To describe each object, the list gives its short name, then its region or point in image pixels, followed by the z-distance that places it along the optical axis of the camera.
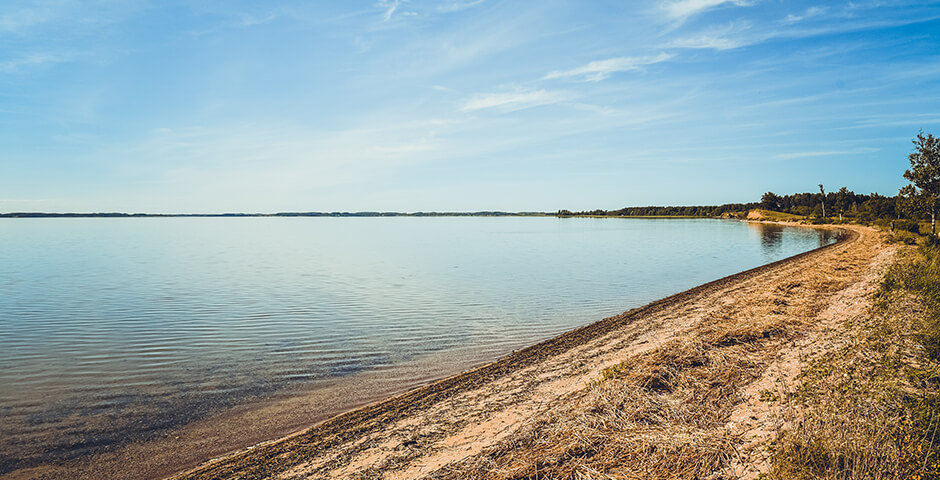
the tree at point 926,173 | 38.62
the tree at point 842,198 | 105.62
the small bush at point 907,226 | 47.56
